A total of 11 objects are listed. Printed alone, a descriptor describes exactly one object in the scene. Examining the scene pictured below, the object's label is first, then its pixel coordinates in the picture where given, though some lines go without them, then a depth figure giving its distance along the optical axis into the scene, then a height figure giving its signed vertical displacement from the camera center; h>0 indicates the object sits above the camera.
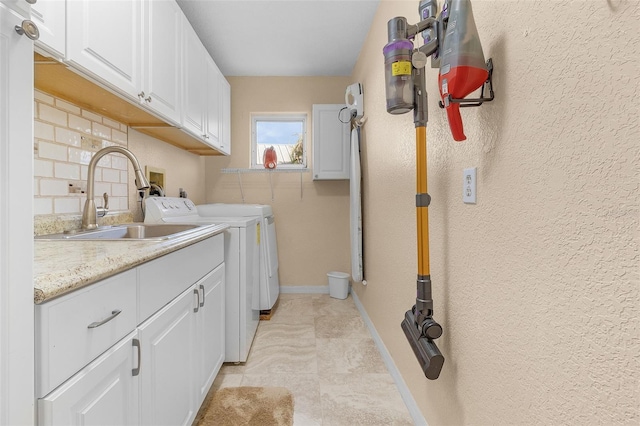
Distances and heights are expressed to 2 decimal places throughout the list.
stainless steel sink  1.34 -0.09
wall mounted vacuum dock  0.98 +0.37
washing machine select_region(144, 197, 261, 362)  2.01 -0.41
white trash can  3.35 -0.77
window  3.60 +0.86
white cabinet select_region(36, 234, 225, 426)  0.65 -0.38
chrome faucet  1.39 +0.13
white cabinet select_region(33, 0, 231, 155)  1.07 +0.71
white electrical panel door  3.31 +0.76
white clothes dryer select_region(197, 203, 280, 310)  2.74 -0.20
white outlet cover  0.97 +0.08
